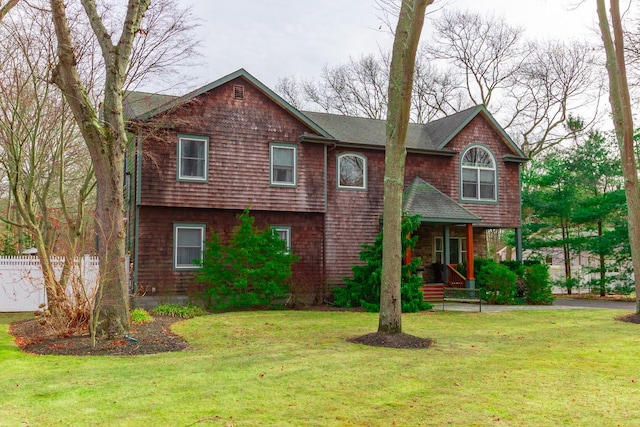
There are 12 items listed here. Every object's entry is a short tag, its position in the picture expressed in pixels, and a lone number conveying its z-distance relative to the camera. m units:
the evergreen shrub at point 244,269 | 16.50
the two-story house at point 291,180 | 17.09
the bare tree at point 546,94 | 34.22
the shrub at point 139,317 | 12.98
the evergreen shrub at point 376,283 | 16.41
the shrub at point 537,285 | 19.56
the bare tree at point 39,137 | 10.65
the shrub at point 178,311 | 14.95
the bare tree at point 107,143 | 10.15
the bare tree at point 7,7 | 11.29
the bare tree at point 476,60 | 35.69
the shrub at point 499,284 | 18.91
